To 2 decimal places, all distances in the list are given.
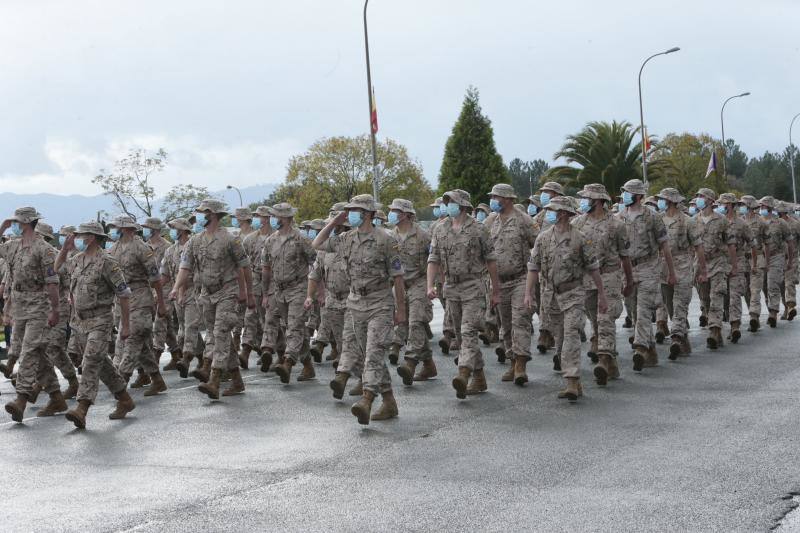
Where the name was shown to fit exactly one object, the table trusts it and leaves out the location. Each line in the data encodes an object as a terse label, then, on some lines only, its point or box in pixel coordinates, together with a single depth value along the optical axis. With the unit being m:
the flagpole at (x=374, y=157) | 32.86
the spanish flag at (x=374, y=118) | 33.34
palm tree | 60.41
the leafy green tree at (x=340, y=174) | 71.25
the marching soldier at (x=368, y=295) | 10.25
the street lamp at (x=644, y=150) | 51.97
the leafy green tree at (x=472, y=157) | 61.69
